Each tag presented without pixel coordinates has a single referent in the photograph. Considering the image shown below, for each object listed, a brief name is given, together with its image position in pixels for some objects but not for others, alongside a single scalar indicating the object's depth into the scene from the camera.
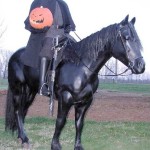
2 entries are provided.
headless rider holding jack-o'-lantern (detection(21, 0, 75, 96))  5.17
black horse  4.45
